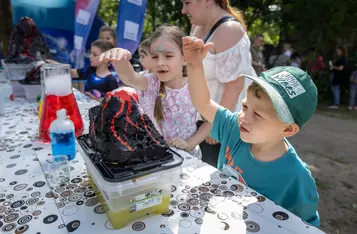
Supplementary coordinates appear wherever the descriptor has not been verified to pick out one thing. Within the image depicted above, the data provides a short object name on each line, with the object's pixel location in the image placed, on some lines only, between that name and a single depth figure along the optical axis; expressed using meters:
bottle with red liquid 1.36
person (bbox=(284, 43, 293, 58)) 9.18
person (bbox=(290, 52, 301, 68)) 8.66
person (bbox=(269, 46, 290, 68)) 8.57
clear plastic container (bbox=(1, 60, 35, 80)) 2.40
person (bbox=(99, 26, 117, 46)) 3.76
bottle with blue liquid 1.14
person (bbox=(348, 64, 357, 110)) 6.92
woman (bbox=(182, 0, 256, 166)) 1.68
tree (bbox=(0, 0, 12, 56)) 7.03
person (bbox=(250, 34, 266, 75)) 5.57
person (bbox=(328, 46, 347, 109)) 7.45
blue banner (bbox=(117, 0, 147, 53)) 3.61
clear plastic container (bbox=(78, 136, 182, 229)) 0.70
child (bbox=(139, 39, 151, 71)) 2.42
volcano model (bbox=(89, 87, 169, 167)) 0.74
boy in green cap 0.94
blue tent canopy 4.94
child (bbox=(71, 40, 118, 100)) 3.05
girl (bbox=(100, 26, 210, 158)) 1.47
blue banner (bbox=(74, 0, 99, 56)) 4.88
